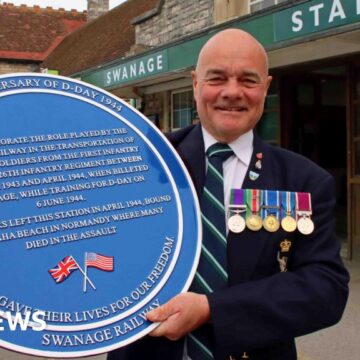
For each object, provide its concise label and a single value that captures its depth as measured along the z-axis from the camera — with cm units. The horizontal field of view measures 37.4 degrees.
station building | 540
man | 150
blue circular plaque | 138
